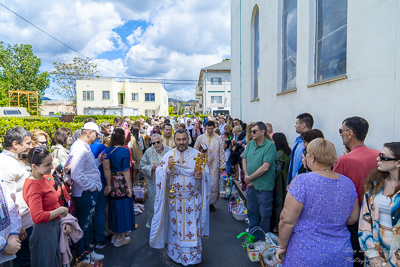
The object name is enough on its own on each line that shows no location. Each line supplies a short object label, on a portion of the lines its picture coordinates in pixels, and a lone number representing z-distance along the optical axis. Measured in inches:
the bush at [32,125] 263.0
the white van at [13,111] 737.6
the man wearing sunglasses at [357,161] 105.1
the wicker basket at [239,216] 220.1
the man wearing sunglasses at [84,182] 149.5
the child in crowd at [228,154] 339.3
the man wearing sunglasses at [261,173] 165.5
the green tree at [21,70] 1480.1
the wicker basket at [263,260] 139.3
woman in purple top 85.4
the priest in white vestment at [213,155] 243.3
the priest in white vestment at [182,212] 153.0
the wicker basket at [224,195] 284.2
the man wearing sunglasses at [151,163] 191.8
